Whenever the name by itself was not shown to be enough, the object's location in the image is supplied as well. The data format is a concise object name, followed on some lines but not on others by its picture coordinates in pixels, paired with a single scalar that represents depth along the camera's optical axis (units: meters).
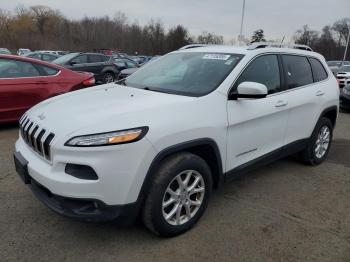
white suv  2.70
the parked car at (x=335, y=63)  25.62
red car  6.60
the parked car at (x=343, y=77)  16.14
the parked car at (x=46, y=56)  17.72
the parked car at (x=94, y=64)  13.92
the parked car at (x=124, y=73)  12.74
